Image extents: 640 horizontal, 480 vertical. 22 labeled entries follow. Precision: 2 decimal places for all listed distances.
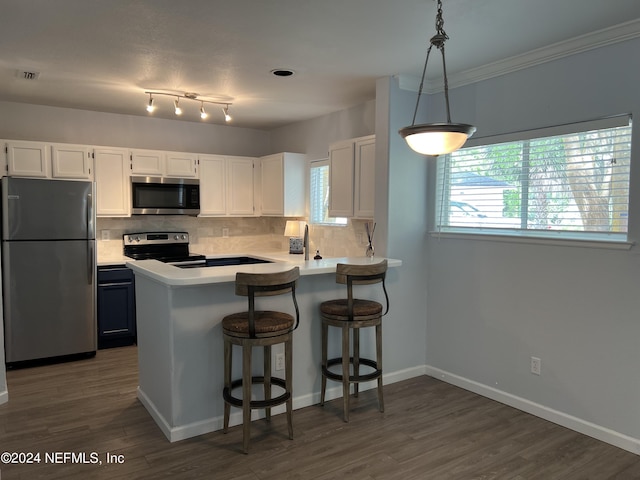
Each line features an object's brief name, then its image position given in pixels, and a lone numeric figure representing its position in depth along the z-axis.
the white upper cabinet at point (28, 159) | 4.39
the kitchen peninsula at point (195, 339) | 2.78
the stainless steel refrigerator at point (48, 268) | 4.02
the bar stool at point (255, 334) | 2.58
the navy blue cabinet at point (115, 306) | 4.61
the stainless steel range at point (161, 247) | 5.08
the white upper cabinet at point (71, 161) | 4.58
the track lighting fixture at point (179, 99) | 4.16
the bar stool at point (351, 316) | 3.02
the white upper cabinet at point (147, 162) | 4.98
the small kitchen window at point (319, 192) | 5.16
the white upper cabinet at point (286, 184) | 5.29
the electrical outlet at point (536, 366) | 3.15
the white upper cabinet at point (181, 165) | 5.17
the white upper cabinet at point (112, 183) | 4.80
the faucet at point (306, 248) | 3.80
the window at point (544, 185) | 2.77
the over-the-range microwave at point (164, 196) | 4.99
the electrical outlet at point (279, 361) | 3.14
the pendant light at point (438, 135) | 2.12
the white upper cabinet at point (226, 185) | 5.40
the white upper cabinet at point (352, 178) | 3.94
